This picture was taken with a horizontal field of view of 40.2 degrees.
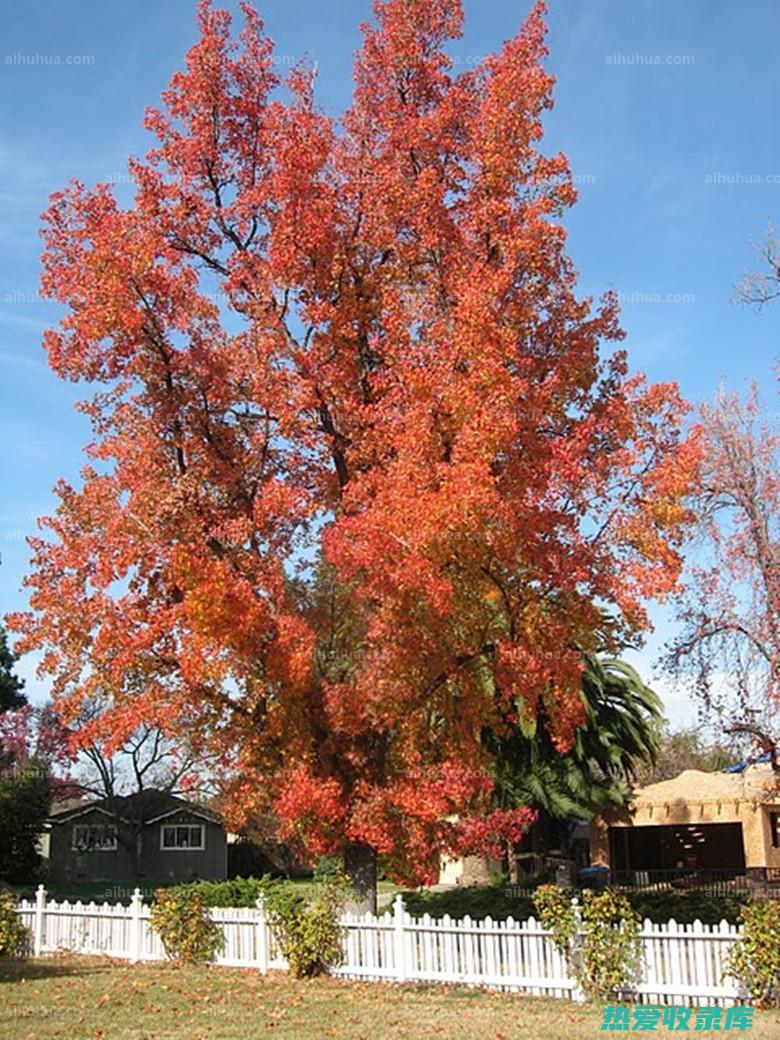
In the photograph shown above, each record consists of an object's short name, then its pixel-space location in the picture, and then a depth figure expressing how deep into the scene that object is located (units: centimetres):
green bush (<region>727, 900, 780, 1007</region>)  1170
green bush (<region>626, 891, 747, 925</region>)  1892
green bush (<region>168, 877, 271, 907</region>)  2475
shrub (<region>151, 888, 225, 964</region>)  1714
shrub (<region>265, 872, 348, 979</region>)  1548
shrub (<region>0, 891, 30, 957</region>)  1819
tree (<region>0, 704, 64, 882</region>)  3978
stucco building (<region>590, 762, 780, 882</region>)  2847
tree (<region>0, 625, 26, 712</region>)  4672
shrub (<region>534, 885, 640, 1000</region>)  1277
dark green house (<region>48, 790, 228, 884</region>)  4619
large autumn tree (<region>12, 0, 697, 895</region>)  1427
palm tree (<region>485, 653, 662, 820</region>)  2975
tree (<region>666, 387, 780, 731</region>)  2258
